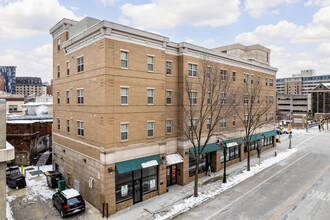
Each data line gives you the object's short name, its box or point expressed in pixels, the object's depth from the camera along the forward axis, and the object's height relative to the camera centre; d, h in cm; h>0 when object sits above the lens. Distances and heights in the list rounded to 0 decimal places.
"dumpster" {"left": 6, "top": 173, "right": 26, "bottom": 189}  2075 -723
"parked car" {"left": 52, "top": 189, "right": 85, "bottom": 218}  1554 -711
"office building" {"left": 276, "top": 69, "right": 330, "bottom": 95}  15905 +1908
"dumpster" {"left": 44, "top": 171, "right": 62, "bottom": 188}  2121 -711
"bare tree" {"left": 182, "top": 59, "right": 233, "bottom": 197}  2178 +82
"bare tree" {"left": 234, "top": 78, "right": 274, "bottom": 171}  2925 +76
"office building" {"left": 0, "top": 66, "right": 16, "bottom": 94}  19491 +2109
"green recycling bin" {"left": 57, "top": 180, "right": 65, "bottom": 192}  1983 -725
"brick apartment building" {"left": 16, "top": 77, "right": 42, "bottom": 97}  18612 +1843
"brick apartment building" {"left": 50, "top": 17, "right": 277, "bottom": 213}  1666 -36
